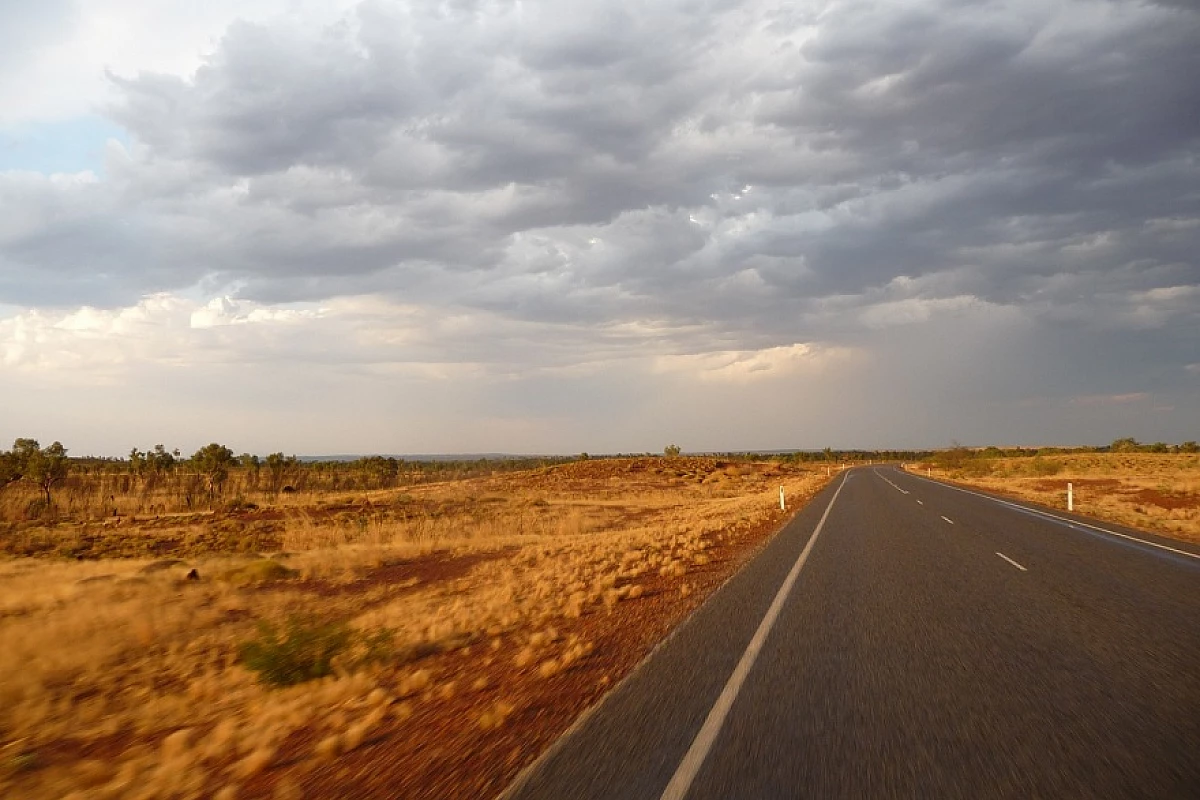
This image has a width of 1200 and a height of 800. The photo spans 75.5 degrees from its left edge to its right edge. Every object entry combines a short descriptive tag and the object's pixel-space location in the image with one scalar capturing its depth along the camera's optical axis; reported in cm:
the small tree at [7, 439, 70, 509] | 3509
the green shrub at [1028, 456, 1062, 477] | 6574
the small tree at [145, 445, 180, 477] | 5344
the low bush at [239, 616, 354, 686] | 736
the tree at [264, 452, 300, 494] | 5619
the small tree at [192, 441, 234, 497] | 4678
